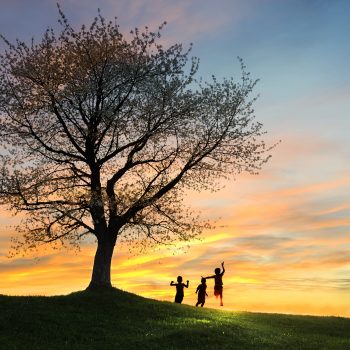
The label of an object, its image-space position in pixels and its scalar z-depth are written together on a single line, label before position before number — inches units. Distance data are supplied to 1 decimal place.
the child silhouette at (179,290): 1620.3
